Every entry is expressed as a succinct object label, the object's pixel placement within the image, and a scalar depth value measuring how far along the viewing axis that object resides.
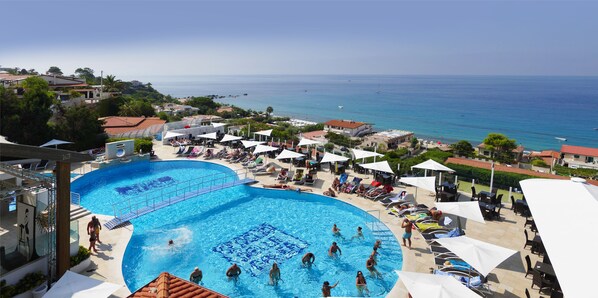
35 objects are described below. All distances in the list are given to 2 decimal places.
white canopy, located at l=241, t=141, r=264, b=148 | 20.86
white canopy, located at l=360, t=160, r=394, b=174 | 15.66
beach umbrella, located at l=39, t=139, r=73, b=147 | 18.27
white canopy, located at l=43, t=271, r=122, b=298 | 6.41
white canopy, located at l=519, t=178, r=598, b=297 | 5.33
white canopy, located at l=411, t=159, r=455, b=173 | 15.27
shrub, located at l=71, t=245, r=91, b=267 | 8.37
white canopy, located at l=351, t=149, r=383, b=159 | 17.73
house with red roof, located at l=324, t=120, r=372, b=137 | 78.38
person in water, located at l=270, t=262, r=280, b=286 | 9.15
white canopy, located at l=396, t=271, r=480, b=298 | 6.31
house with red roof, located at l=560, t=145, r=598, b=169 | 45.91
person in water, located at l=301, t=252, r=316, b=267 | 10.03
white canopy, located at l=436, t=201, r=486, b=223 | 10.30
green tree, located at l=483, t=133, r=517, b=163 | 51.06
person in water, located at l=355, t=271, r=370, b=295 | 8.63
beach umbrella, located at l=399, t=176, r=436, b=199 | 13.51
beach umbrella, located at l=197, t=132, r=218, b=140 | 23.13
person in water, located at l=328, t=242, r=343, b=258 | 10.55
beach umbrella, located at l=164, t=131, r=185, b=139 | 23.85
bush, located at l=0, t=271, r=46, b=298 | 6.78
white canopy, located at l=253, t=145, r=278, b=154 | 19.31
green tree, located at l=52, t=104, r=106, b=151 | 20.97
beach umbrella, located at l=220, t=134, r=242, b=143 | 22.62
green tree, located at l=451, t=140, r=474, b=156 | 50.57
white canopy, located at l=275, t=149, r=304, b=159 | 18.25
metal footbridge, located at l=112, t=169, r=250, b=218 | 13.72
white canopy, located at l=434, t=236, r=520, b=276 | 7.52
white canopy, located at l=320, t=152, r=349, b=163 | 17.56
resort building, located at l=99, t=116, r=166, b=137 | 26.23
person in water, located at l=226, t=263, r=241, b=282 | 9.24
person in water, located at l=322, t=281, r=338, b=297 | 8.10
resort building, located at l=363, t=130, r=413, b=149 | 63.97
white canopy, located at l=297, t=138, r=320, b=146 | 20.97
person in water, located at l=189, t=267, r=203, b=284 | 8.67
